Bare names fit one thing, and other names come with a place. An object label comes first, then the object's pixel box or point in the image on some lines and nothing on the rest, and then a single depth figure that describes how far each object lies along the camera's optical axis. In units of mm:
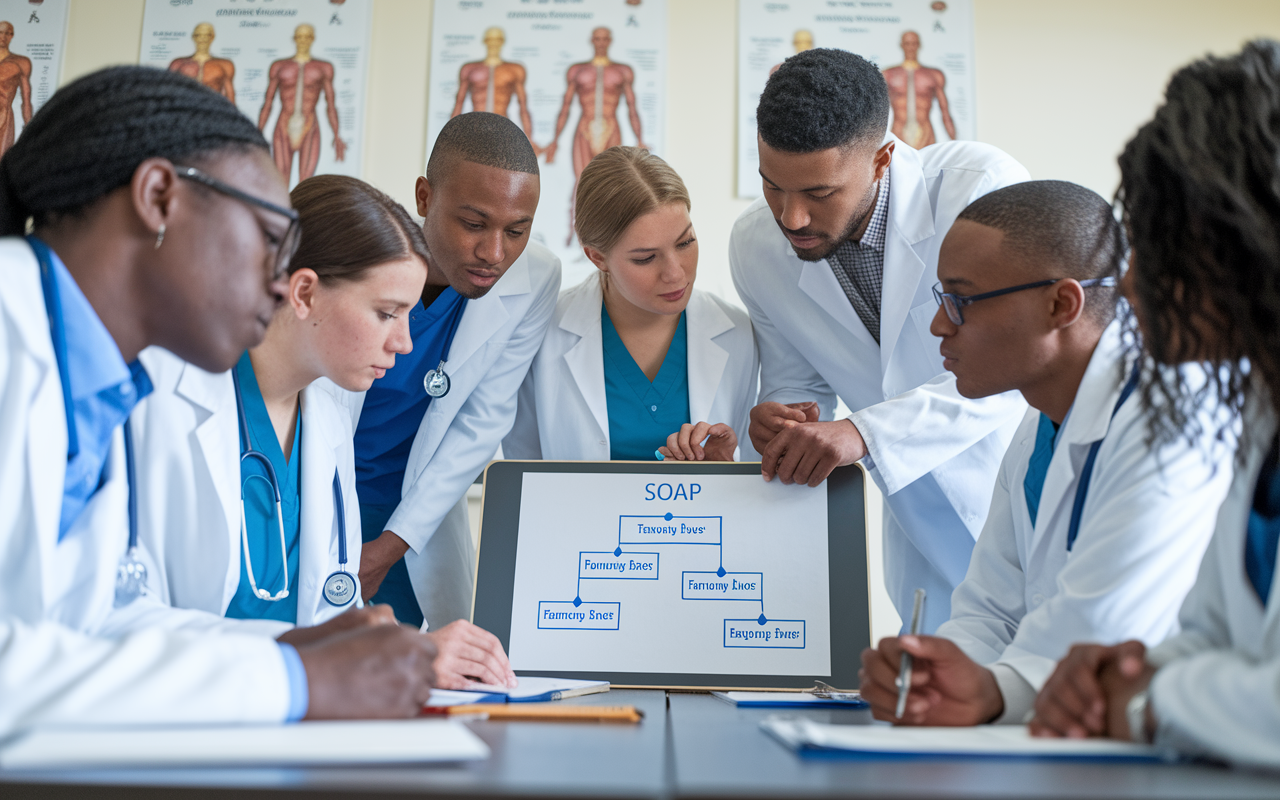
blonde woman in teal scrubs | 1925
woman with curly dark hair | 819
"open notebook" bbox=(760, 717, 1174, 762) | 707
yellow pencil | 950
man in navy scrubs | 1883
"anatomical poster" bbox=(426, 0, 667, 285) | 3088
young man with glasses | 1031
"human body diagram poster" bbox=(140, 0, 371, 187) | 3109
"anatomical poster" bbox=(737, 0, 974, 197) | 3076
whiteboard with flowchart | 1420
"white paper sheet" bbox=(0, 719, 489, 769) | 575
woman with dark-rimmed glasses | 803
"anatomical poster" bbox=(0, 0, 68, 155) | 3168
